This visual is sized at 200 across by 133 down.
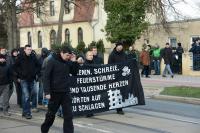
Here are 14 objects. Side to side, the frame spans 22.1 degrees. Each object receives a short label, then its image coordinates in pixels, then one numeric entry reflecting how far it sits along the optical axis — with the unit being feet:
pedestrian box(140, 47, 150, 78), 87.92
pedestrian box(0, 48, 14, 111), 43.65
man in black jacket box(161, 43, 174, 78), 87.14
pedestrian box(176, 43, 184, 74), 93.40
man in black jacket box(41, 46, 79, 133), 31.55
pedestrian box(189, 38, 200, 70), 89.37
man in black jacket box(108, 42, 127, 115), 43.83
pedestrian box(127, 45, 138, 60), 81.66
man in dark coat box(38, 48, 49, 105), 48.07
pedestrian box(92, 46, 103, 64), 44.72
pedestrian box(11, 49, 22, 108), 47.87
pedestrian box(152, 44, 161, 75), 93.30
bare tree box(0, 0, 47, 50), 59.99
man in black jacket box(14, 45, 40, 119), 41.55
